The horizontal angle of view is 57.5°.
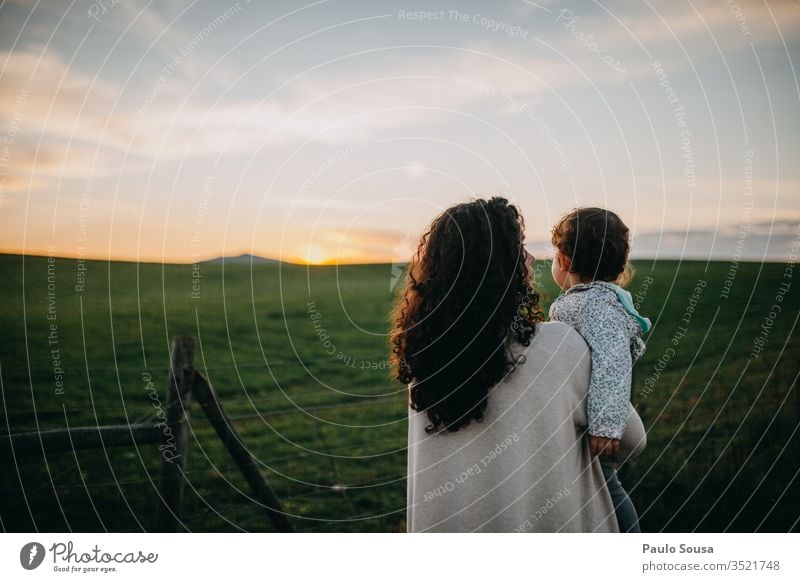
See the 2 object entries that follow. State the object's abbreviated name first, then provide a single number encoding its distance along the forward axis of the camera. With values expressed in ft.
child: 7.70
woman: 7.33
